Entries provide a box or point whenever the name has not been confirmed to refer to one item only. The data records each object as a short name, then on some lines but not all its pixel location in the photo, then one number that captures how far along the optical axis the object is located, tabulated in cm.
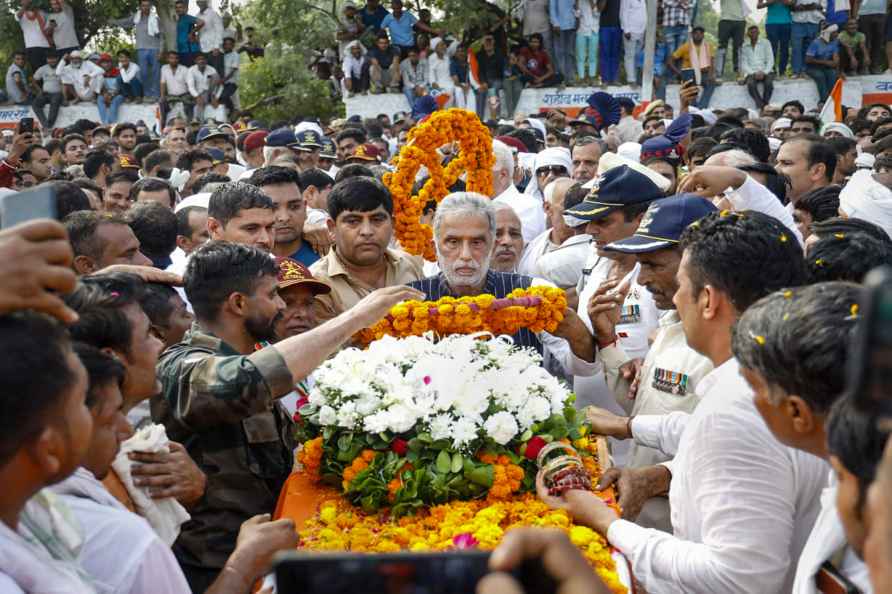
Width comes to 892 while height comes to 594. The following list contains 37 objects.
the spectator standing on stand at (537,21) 1955
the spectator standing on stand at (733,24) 1914
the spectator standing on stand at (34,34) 2280
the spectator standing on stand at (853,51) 1797
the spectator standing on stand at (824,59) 1811
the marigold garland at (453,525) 298
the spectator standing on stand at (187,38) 2203
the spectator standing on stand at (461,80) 1912
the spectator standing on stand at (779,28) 1861
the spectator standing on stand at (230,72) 2158
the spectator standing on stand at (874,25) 1812
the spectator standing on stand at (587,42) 1900
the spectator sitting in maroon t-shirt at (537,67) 1945
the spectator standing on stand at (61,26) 2302
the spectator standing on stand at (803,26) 1839
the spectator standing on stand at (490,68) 1934
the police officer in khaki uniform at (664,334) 372
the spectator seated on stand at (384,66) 2070
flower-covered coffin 323
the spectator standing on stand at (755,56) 1922
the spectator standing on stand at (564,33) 1909
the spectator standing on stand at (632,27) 1858
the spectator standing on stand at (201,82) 2116
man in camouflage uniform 324
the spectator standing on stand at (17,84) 2247
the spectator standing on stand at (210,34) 2211
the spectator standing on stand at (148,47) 2211
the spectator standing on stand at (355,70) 2112
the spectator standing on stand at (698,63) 1781
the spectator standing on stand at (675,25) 1842
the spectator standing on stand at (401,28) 2108
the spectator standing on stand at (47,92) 2169
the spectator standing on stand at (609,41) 1900
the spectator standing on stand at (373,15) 2173
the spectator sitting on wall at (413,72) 2023
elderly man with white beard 482
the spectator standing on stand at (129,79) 2194
